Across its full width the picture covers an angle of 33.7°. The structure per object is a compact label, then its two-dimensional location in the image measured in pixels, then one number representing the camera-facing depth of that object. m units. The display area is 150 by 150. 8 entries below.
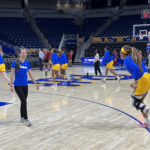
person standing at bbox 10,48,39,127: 4.91
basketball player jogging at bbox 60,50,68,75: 11.01
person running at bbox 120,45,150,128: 4.21
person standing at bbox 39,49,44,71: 18.02
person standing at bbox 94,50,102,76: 14.51
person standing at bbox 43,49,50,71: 18.58
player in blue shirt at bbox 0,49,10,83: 8.64
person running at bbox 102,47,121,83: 11.94
